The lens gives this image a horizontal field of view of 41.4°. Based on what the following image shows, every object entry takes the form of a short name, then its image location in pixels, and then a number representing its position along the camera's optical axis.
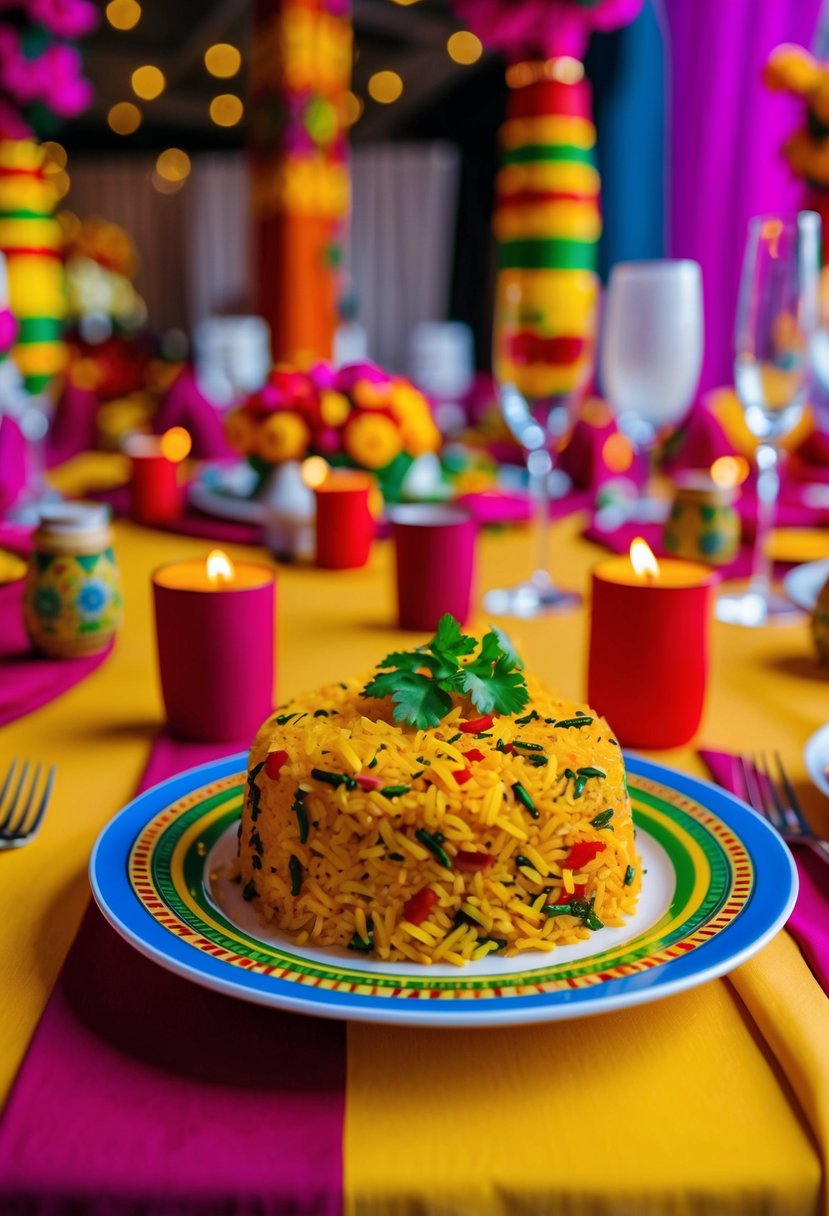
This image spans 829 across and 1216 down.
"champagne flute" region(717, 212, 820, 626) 1.06
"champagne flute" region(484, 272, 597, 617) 1.21
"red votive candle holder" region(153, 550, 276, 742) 0.76
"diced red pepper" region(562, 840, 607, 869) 0.46
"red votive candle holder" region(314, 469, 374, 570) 1.32
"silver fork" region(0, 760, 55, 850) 0.62
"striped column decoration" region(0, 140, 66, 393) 1.56
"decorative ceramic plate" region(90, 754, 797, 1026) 0.39
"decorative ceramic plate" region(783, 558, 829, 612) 1.08
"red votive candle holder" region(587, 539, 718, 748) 0.75
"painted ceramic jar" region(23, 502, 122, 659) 0.93
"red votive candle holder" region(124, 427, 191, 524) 1.62
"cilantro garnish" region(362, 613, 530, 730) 0.51
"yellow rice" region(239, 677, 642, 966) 0.44
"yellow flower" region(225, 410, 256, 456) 1.50
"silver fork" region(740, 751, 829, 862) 0.61
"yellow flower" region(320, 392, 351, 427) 1.50
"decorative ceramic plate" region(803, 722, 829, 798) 0.63
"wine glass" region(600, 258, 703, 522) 1.24
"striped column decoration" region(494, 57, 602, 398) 1.24
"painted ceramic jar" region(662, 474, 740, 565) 1.29
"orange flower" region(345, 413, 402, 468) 1.49
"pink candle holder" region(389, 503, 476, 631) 1.04
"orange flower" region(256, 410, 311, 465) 1.48
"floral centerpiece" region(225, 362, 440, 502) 1.49
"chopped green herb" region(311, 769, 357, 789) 0.45
